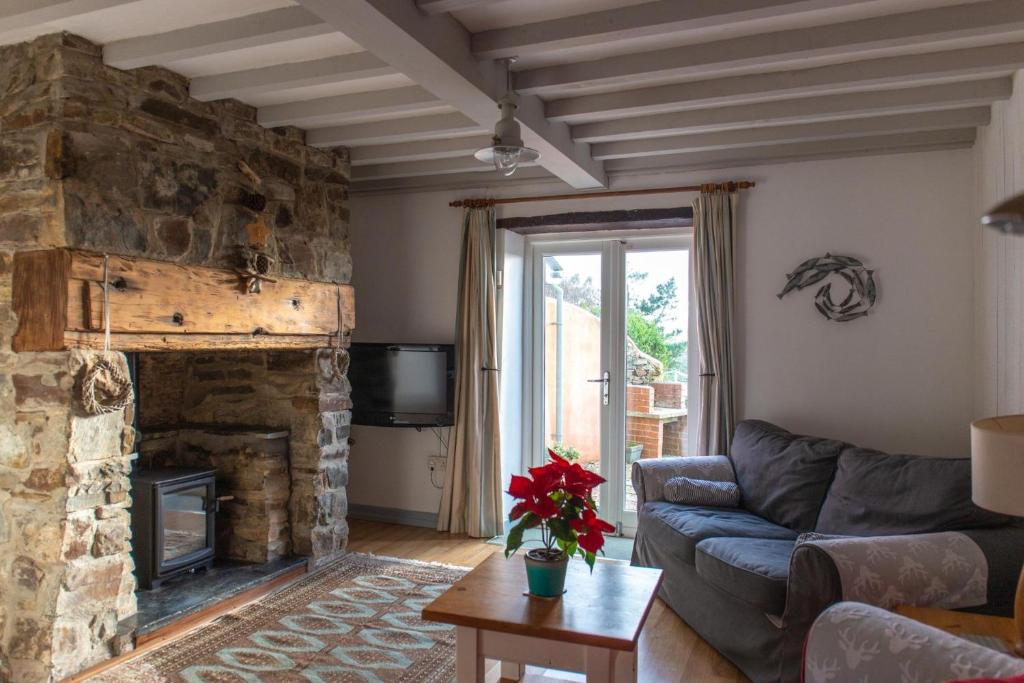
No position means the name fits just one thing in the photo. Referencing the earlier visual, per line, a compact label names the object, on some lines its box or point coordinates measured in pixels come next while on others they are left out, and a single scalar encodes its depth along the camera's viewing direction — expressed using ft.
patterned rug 9.86
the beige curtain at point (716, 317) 14.60
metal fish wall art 13.92
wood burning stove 11.98
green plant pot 7.98
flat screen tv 16.43
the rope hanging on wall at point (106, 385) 9.53
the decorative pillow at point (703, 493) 12.96
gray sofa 8.39
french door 16.16
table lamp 5.88
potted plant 7.75
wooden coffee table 7.27
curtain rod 14.73
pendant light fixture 9.03
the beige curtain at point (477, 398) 16.46
